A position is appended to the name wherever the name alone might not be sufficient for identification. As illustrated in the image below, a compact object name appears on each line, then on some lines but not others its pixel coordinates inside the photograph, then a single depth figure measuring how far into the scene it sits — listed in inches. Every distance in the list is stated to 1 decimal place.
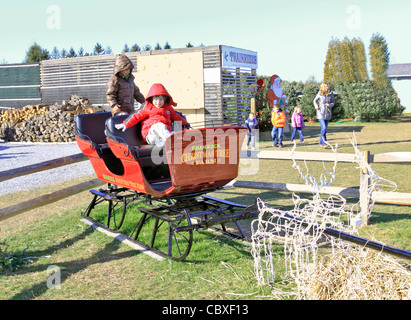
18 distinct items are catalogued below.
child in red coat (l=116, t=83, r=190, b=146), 217.2
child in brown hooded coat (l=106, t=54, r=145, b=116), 292.8
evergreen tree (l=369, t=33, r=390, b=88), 1061.1
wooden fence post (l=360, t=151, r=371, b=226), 227.8
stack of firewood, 696.4
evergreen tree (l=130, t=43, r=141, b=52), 1438.0
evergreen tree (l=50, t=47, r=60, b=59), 1495.1
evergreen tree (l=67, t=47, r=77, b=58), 1502.5
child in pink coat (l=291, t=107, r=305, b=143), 598.9
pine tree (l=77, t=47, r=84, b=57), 1503.0
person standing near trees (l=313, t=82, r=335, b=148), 535.2
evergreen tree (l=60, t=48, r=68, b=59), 1489.7
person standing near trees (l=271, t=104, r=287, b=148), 566.3
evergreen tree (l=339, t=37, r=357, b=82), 1122.0
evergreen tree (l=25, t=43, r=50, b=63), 1373.0
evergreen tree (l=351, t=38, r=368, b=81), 1101.9
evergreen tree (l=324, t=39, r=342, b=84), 1186.6
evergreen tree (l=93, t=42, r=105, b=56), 1509.6
